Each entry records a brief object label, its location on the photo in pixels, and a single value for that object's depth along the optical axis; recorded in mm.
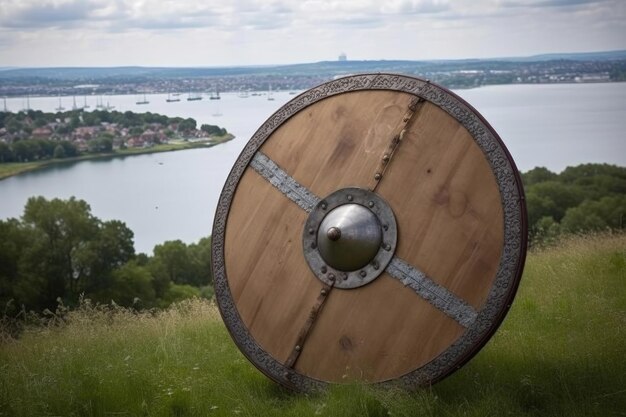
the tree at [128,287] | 21516
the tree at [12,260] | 18688
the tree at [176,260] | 25734
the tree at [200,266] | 26002
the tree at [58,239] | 20516
